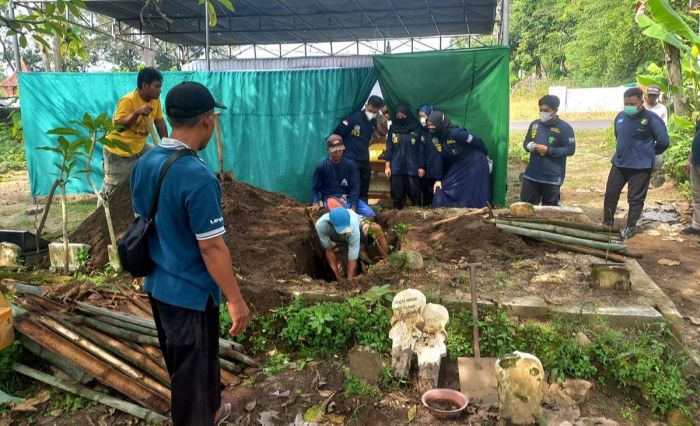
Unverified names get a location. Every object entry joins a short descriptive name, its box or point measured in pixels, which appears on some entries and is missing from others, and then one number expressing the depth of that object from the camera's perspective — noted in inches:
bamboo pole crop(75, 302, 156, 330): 142.9
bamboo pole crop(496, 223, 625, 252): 189.9
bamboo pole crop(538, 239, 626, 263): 185.0
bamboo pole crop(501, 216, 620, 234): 203.2
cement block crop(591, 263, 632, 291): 159.5
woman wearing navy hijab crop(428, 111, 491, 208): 279.0
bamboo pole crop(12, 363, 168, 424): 118.3
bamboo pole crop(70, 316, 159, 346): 137.6
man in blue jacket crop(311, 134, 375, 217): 260.8
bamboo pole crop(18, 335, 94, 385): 129.6
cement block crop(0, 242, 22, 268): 203.5
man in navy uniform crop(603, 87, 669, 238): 255.8
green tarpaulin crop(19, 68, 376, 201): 319.9
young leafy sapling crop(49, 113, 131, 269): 179.8
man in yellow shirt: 213.8
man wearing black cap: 87.4
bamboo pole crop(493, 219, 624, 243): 197.8
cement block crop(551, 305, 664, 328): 143.1
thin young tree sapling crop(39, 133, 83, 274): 184.2
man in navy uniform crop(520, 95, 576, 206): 257.8
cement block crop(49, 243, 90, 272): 205.6
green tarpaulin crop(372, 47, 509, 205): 284.4
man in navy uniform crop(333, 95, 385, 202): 297.0
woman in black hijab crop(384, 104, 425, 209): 289.0
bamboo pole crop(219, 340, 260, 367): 139.9
